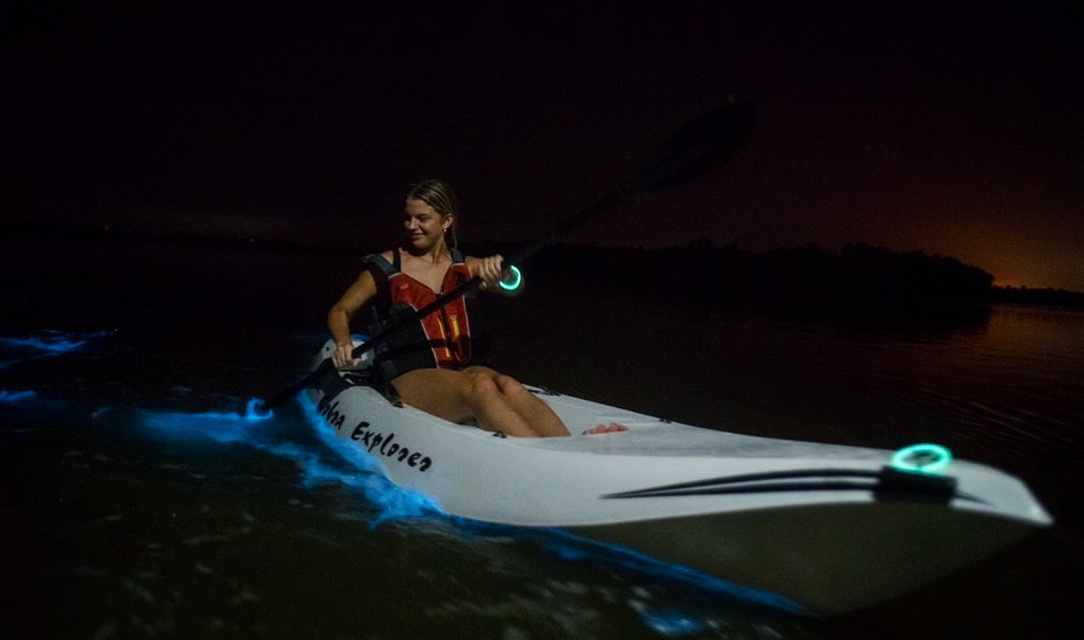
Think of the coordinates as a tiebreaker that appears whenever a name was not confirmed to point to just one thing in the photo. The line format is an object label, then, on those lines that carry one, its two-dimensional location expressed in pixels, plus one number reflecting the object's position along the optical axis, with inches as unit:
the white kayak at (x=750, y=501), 82.5
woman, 172.4
